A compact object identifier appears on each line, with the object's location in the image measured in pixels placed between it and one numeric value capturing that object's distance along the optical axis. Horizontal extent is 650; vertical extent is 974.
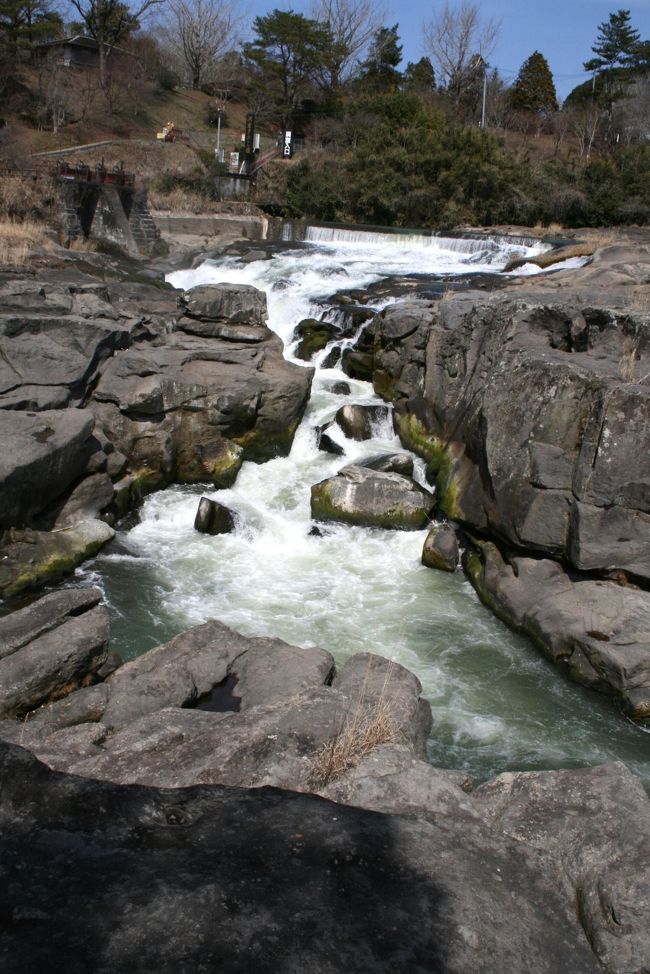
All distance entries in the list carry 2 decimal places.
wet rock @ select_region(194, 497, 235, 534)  10.55
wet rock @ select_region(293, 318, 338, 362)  14.81
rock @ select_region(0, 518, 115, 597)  8.87
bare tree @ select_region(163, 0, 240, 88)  50.09
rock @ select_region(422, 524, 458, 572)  9.95
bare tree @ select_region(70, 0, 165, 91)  41.12
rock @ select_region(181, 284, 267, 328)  14.19
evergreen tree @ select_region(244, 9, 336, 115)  43.03
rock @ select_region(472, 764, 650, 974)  3.27
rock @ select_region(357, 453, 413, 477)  11.41
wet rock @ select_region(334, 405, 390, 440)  12.73
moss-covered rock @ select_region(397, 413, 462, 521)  10.48
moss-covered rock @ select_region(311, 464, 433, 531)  10.60
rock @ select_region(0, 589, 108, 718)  6.48
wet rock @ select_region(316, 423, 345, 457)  12.45
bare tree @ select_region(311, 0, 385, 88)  45.41
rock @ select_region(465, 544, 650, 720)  7.47
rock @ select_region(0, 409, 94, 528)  9.23
